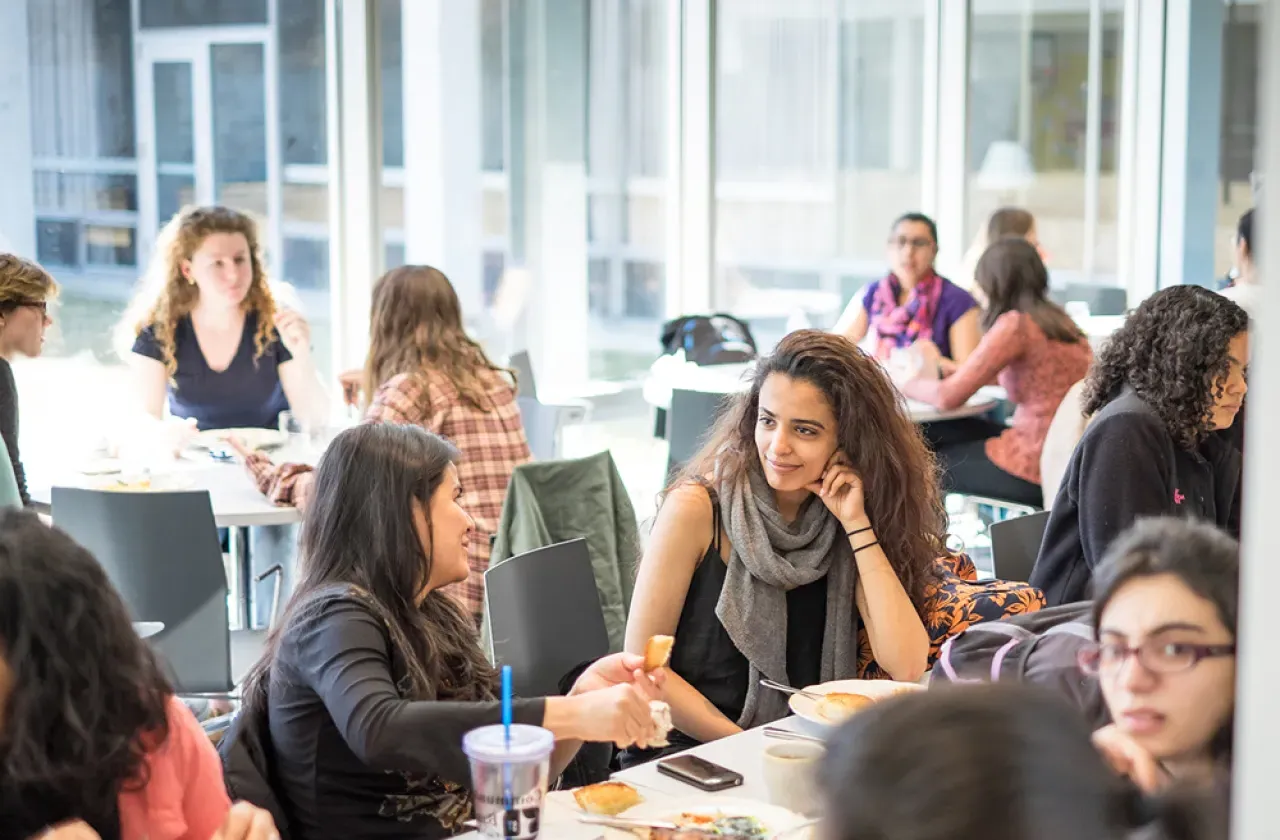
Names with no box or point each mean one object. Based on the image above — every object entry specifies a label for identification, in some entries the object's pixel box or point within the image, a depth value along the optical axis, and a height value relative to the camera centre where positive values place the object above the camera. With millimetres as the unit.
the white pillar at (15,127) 5672 +464
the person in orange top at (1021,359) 5387 -411
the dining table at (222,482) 3918 -650
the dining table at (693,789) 1927 -752
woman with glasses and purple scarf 6168 -247
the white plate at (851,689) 2279 -697
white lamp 9758 +501
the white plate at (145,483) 3938 -628
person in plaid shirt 4083 -395
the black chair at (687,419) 5020 -579
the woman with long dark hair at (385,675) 1970 -596
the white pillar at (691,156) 7609 +462
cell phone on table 2100 -747
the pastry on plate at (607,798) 1981 -734
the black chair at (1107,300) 8016 -300
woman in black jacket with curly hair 3027 -394
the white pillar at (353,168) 6449 +350
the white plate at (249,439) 4578 -585
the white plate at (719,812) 1913 -738
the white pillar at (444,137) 6812 +511
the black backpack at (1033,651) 1868 -539
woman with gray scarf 2664 -544
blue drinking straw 1707 -545
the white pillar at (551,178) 7367 +348
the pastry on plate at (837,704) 2238 -691
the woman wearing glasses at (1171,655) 1569 -438
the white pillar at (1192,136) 9352 +680
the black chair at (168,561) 3486 -728
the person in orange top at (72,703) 1642 -510
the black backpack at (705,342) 6336 -404
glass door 6043 +501
